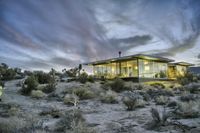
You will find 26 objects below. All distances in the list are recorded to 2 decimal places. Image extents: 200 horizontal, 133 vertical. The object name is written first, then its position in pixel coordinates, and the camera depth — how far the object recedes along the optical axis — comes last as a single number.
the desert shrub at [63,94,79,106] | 9.17
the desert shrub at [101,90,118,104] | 9.54
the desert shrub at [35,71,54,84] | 17.22
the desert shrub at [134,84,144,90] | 14.83
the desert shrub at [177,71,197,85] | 19.58
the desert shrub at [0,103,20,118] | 6.51
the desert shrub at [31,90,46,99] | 10.78
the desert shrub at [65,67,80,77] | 26.83
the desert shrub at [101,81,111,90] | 13.88
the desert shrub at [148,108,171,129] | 4.96
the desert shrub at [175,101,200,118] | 5.81
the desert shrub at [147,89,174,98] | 11.52
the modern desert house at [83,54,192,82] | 20.82
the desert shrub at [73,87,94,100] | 10.61
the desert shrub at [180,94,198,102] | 9.37
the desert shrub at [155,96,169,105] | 8.75
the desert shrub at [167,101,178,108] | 8.08
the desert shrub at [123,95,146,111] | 7.57
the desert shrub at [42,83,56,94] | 12.57
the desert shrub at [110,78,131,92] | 13.79
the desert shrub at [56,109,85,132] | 4.76
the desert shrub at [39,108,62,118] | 6.51
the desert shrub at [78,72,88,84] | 18.38
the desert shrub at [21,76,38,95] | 11.98
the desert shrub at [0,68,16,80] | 20.31
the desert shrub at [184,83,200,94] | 13.24
